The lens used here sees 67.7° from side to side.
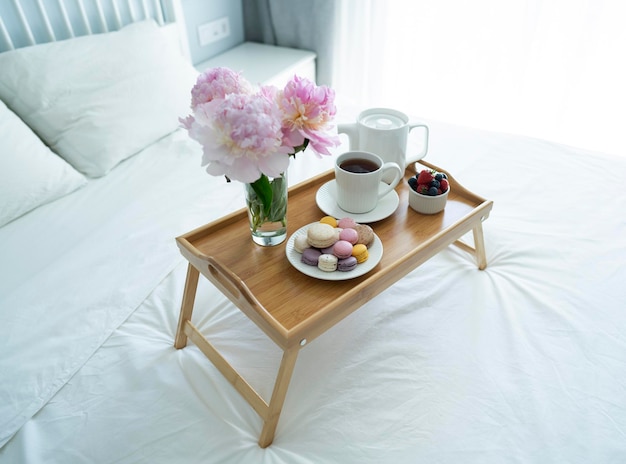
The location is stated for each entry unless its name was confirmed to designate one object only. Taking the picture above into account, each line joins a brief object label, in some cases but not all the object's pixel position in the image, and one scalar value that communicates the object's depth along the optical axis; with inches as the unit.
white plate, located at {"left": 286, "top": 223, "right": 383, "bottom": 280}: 35.3
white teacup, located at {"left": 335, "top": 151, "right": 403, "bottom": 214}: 40.3
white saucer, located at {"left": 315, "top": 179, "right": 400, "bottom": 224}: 42.3
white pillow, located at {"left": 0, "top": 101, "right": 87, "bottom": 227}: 49.7
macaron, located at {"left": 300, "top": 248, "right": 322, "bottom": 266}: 36.2
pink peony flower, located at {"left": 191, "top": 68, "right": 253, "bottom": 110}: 32.0
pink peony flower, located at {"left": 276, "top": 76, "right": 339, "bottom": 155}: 32.0
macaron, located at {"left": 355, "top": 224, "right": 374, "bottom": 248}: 37.9
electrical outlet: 88.7
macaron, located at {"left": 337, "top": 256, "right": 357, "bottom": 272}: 35.5
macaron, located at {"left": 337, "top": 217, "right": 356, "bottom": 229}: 39.2
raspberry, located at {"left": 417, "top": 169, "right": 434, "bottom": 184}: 43.2
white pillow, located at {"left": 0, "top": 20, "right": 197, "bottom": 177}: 56.0
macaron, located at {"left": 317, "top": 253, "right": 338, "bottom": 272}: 35.4
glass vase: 35.5
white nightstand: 84.3
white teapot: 45.3
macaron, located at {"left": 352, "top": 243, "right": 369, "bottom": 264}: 36.3
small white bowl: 42.7
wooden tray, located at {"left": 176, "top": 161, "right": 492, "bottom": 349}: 33.2
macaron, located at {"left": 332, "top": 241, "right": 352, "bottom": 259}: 35.7
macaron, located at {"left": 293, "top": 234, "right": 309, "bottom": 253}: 37.4
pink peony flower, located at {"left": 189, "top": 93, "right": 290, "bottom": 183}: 28.7
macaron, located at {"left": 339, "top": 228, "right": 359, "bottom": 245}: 37.3
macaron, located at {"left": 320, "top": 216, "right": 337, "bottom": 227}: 39.9
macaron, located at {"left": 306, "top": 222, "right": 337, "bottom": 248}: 36.6
